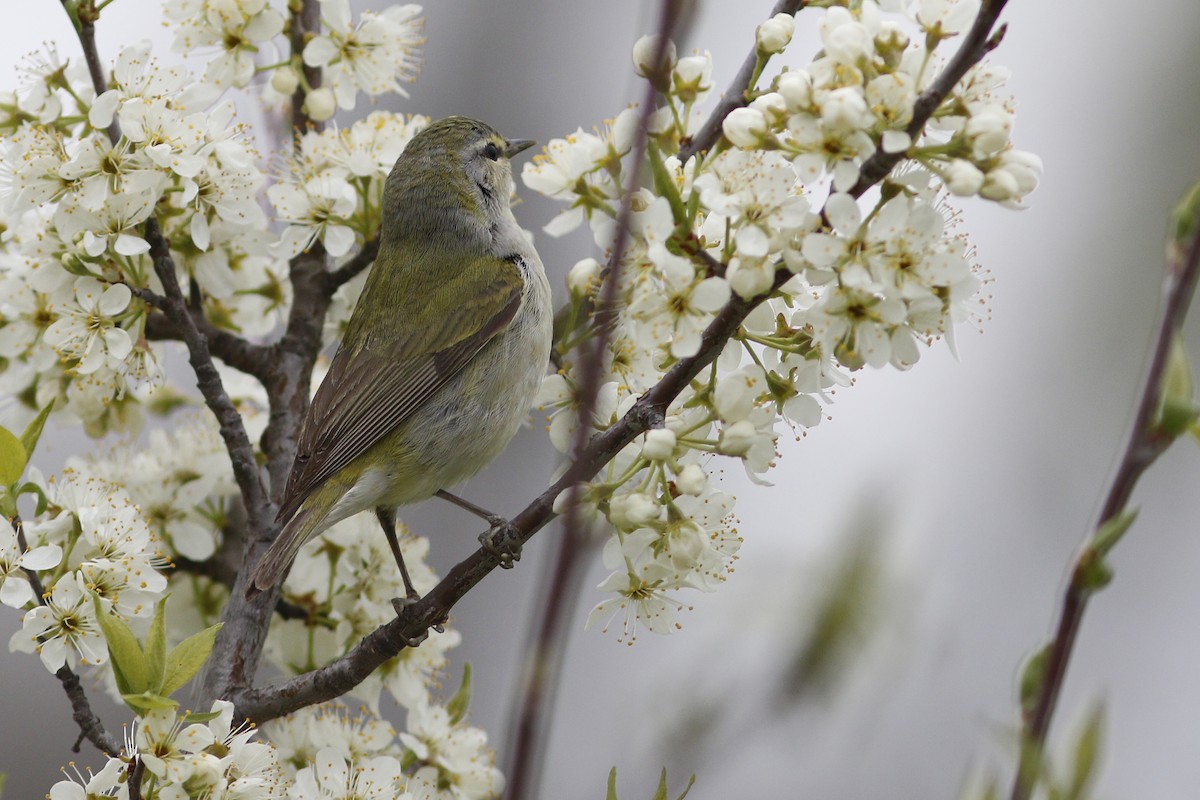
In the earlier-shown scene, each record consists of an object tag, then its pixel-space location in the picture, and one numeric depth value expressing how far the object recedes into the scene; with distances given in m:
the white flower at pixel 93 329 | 6.07
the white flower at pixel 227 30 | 6.54
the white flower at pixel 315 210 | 6.56
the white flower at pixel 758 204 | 4.01
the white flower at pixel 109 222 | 5.82
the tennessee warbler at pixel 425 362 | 7.21
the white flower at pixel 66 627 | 4.98
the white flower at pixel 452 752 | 5.89
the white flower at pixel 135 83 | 5.79
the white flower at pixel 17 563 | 4.93
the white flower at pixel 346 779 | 5.28
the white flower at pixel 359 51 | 6.74
